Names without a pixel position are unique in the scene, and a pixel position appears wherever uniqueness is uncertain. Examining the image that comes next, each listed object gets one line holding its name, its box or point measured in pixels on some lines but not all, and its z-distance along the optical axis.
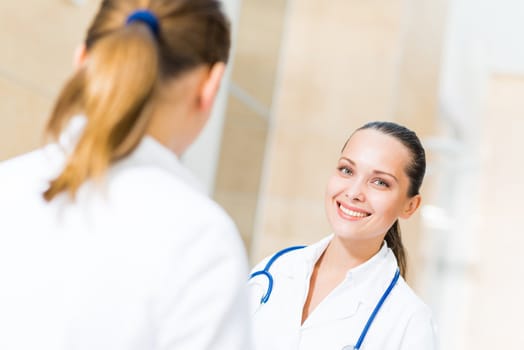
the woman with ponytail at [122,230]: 1.79
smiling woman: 2.33
